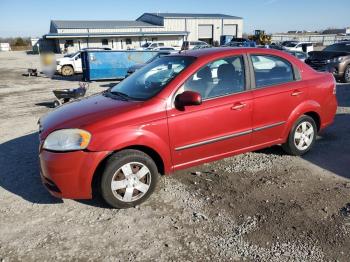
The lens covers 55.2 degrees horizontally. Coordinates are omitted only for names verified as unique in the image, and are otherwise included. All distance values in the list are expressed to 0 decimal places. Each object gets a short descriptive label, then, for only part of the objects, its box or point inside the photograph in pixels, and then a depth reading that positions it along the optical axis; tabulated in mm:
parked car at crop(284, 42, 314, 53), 27180
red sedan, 3516
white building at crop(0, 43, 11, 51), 67250
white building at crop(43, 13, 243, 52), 47625
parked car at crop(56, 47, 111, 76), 19562
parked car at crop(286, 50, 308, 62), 18011
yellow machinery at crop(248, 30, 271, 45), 40759
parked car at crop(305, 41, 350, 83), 12789
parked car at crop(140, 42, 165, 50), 32484
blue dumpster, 15797
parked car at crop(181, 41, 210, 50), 33256
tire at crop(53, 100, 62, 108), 9789
